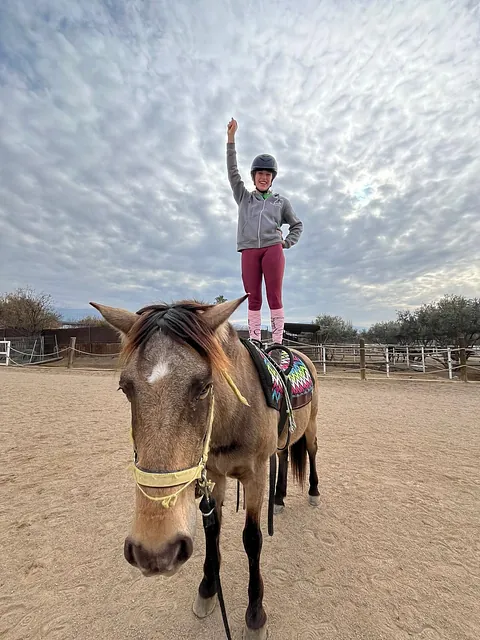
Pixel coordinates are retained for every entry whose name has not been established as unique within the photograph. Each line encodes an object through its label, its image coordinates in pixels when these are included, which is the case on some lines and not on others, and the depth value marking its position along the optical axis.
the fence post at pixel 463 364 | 12.29
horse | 1.12
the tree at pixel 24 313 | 28.75
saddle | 2.07
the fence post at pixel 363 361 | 13.31
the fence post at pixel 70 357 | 17.58
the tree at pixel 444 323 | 25.78
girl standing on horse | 3.15
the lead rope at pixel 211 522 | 1.38
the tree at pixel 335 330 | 35.44
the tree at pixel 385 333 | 32.97
